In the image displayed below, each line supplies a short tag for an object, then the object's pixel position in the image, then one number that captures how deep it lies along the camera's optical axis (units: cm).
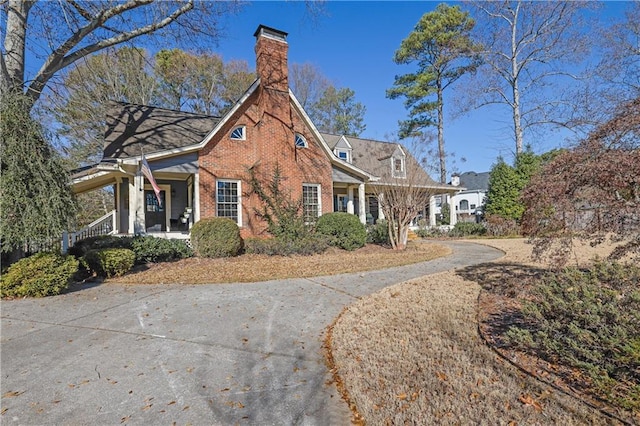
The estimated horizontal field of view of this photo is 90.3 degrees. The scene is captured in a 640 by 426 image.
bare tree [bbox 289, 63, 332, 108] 3216
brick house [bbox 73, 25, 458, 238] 1230
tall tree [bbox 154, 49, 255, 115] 2531
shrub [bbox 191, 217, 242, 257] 1062
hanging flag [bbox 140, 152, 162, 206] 1025
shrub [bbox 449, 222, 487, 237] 2033
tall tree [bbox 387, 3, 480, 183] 2583
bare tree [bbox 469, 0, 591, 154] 1980
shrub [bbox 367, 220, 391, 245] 1455
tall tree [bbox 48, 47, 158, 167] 2045
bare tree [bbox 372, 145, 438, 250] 1257
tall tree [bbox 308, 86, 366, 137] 3400
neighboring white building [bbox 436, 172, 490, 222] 3600
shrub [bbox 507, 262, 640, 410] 256
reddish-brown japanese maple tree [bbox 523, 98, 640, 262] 371
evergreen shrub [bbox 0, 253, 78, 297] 619
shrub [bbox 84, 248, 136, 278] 781
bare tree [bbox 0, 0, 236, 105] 888
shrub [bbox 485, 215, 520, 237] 1909
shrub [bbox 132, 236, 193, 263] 957
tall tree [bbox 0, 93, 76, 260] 617
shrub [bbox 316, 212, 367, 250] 1286
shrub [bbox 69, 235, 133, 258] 895
